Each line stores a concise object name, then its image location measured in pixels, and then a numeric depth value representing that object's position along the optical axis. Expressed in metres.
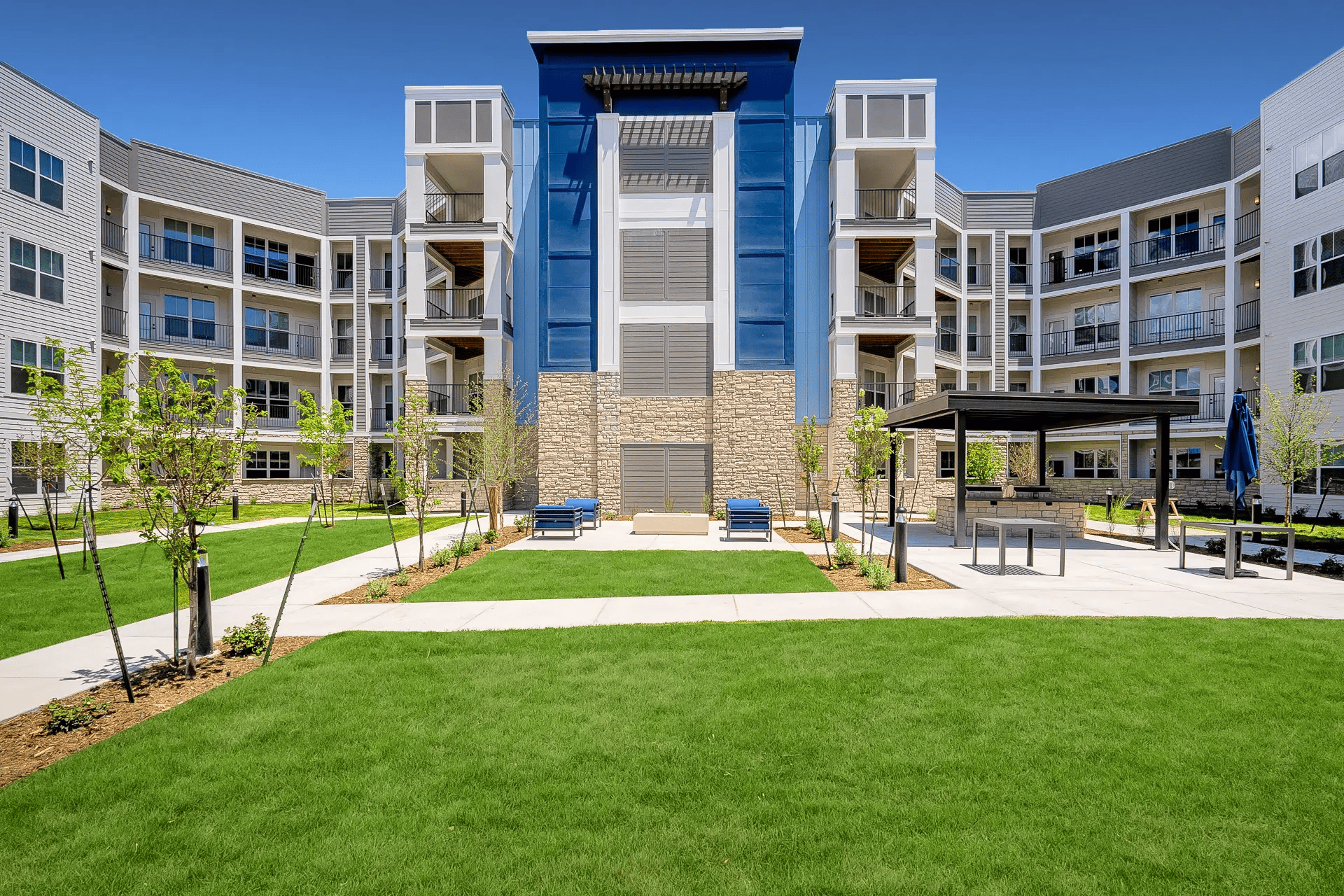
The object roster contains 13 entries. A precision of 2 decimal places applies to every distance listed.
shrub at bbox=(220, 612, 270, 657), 6.96
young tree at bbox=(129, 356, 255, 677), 6.14
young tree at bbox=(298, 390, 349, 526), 22.23
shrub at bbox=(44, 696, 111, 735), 5.00
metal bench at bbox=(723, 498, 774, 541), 16.84
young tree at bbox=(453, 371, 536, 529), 19.38
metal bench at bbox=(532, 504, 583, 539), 17.30
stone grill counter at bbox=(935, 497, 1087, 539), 16.92
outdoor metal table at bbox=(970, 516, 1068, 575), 11.37
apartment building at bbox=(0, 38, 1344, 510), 24.69
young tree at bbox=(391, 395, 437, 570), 12.36
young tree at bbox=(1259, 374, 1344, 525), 19.53
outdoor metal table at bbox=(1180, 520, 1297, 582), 11.09
